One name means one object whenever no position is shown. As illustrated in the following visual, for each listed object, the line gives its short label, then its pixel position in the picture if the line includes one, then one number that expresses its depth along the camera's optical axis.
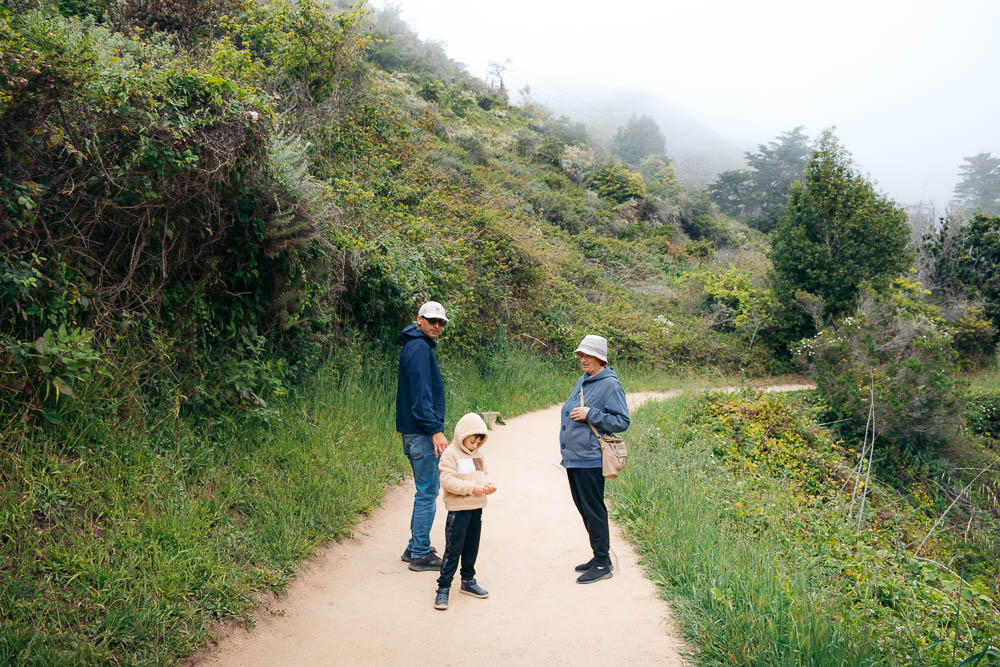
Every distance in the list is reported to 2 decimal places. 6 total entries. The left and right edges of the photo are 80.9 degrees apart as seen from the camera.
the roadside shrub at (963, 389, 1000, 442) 15.27
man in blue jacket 4.65
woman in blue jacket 4.70
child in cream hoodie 4.20
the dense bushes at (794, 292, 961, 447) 12.09
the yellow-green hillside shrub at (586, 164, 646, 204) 32.25
